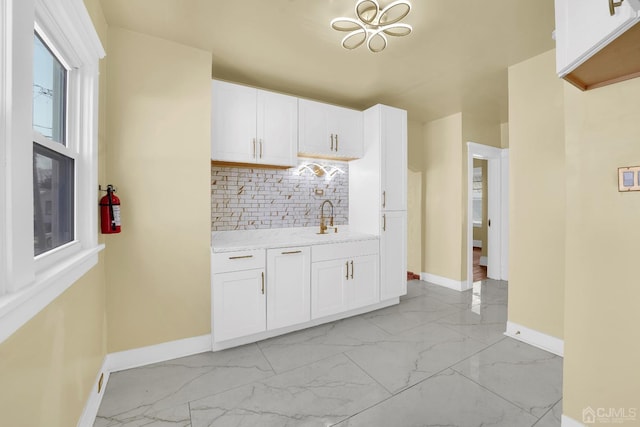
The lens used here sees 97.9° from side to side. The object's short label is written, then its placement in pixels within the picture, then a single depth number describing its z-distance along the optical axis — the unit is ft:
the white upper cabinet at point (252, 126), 8.96
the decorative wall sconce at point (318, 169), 11.75
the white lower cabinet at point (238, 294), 8.16
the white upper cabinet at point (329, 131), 10.60
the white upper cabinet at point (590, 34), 3.27
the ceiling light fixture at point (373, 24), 6.30
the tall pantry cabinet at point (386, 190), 11.48
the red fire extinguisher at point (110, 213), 6.58
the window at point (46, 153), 2.80
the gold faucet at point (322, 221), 11.66
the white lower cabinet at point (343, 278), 9.82
